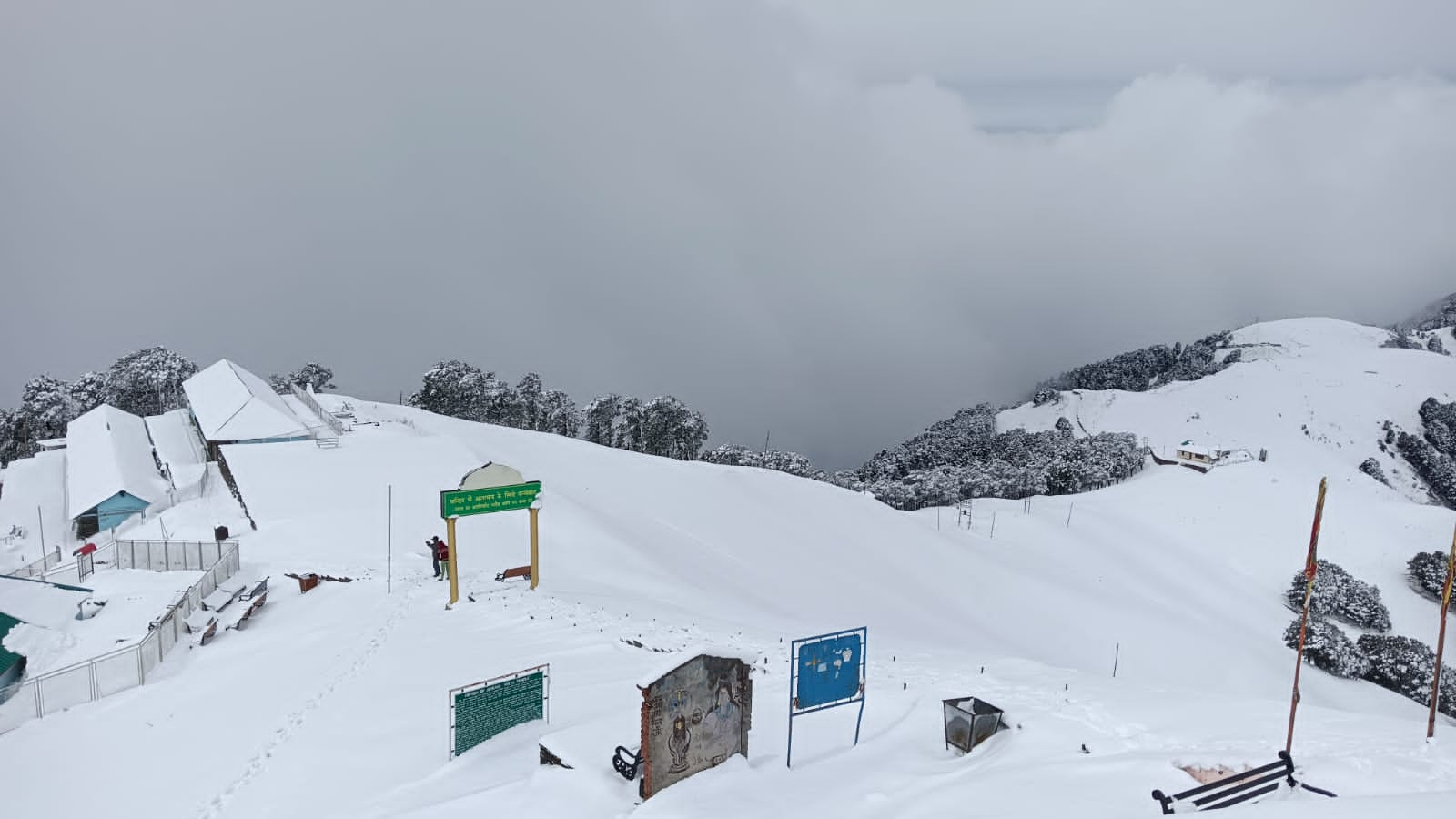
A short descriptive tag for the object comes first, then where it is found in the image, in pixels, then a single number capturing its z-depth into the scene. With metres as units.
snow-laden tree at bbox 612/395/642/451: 82.75
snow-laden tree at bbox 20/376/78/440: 75.38
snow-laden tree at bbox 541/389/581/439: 91.12
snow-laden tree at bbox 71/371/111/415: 78.94
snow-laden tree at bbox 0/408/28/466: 74.50
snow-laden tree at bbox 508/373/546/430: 89.50
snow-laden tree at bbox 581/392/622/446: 87.00
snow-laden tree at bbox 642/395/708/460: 81.62
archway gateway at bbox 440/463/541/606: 18.23
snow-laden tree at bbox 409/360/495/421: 86.31
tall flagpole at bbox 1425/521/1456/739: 8.43
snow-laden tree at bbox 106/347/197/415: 79.81
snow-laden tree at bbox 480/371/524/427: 88.12
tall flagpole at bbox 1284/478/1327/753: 8.26
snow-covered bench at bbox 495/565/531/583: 20.16
